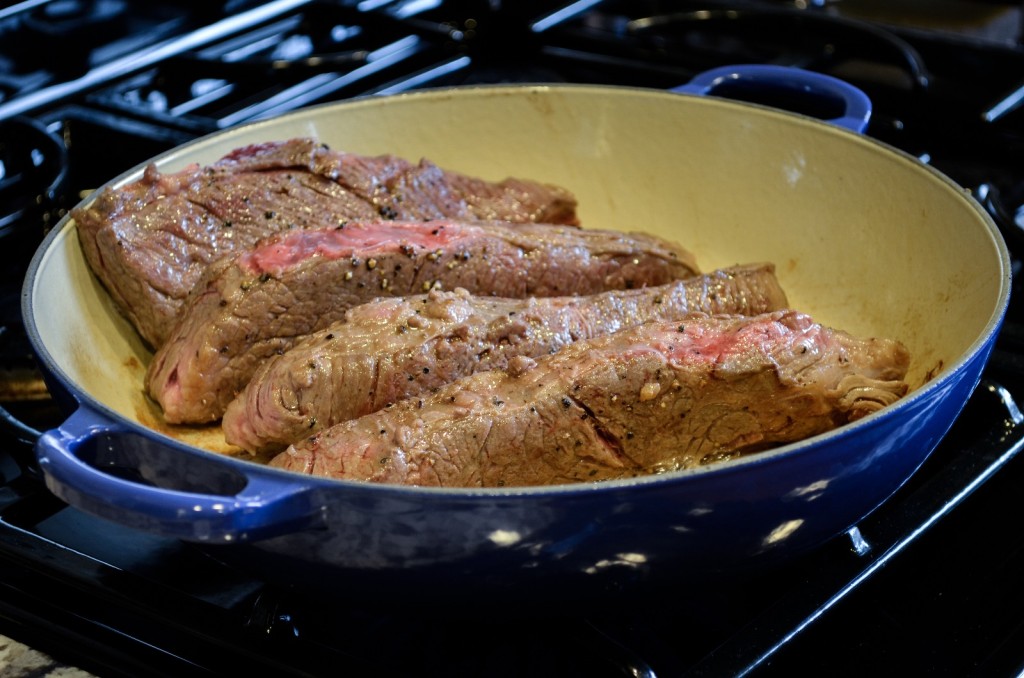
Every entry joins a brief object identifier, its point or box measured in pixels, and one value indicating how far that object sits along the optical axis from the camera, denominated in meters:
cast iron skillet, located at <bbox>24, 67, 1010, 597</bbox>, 0.64
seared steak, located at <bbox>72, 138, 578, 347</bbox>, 0.79
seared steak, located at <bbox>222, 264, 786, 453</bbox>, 0.74
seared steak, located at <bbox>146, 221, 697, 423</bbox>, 0.77
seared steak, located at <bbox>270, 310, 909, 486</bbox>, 0.71
